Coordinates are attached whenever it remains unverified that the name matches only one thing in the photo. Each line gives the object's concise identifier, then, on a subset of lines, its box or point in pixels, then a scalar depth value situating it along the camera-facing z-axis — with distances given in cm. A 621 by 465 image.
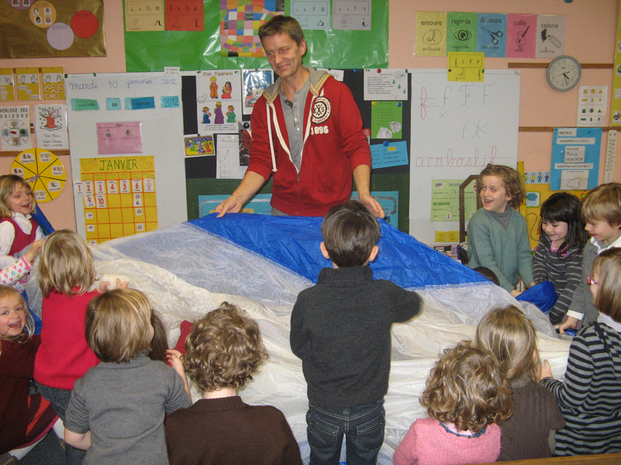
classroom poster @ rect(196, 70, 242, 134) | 306
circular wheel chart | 312
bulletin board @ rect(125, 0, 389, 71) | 302
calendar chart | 313
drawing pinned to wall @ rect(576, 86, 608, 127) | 321
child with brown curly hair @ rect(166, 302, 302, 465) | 95
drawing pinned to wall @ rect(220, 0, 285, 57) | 299
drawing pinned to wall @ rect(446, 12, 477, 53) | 308
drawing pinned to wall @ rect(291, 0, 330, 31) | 300
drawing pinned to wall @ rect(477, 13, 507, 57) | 309
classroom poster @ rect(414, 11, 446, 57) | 307
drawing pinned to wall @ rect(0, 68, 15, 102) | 304
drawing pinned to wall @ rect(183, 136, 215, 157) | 312
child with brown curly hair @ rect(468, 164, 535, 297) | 219
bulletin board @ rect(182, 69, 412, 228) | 308
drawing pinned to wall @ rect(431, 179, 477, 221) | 321
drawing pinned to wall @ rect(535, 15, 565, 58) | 313
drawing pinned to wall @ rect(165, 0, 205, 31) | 299
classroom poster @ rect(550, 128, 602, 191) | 325
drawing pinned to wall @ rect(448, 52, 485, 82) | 310
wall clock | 315
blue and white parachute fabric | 138
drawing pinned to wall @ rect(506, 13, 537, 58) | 311
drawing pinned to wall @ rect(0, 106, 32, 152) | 310
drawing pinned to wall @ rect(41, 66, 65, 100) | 304
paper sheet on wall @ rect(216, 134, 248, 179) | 312
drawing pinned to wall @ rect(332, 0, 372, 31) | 300
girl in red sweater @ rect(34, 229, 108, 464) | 130
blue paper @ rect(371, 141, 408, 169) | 316
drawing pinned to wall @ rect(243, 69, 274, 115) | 306
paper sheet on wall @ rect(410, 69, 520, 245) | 313
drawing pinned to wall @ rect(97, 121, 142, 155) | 310
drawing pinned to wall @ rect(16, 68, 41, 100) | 304
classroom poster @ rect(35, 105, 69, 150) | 309
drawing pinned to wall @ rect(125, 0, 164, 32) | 299
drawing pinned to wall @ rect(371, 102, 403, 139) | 311
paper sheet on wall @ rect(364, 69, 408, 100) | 308
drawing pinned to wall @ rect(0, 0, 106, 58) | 298
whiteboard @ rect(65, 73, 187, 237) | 306
